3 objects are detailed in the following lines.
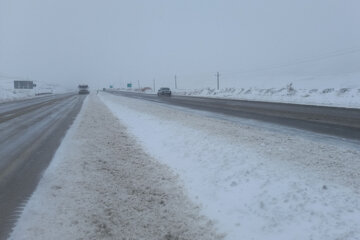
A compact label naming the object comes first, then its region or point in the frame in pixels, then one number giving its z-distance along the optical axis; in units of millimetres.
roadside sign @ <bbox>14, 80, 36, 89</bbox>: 99575
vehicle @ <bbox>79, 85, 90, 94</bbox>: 81162
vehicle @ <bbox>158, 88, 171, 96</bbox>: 51594
